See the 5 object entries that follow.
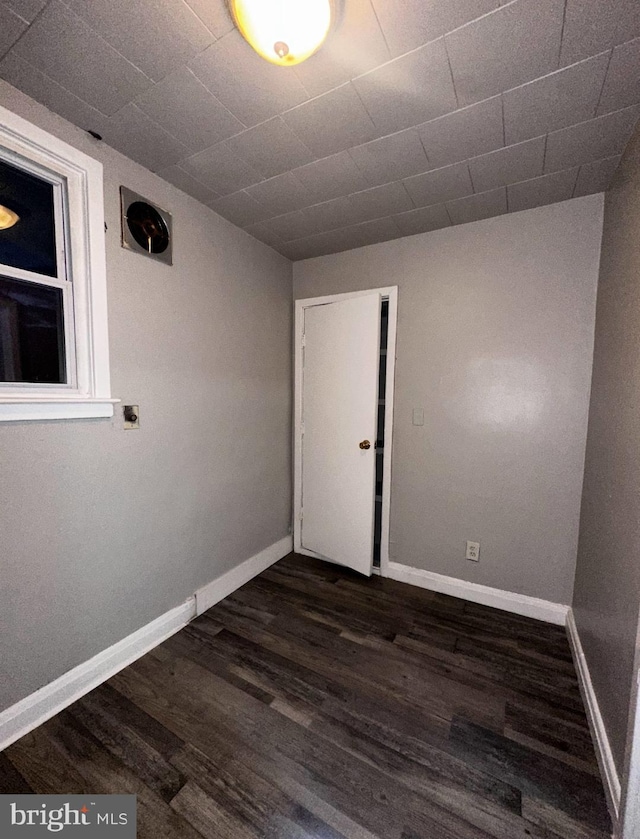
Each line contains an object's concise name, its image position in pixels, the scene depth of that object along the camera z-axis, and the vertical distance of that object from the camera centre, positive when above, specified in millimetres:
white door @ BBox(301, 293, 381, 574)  2309 -277
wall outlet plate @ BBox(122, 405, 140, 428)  1566 -133
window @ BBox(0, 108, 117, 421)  1232 +445
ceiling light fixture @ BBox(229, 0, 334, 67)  855 +1010
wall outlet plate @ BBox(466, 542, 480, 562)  2096 -1037
